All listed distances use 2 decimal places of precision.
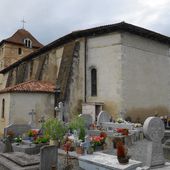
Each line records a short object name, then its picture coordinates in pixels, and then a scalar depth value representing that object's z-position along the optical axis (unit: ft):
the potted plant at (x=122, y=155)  15.47
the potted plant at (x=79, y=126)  24.84
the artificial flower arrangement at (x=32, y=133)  30.49
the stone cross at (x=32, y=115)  38.77
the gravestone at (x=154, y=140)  16.84
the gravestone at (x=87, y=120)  34.05
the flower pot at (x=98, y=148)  24.08
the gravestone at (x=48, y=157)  18.20
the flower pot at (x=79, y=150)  22.30
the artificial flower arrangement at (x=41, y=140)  26.97
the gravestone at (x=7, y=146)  25.69
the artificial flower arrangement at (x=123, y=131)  26.90
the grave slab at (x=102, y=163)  15.24
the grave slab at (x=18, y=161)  19.67
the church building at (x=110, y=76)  42.18
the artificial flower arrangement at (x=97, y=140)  24.04
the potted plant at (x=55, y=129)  22.81
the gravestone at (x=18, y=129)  33.43
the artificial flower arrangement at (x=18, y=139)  29.40
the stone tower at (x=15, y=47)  92.50
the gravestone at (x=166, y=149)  21.74
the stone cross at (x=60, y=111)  38.83
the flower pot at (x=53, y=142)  24.44
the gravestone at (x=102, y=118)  34.85
